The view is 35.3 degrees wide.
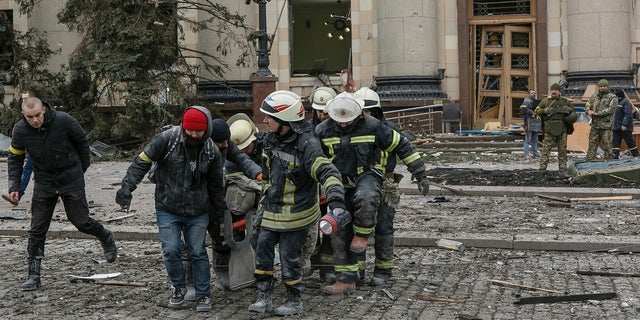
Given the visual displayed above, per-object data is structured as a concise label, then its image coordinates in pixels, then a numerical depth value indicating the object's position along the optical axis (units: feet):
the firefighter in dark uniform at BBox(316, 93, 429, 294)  27.89
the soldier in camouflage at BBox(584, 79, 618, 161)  65.92
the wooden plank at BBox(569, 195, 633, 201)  48.93
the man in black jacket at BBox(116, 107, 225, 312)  25.27
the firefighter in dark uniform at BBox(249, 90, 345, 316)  25.31
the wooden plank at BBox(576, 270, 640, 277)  30.04
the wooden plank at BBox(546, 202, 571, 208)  47.47
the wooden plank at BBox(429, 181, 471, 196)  52.29
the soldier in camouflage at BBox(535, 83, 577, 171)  62.23
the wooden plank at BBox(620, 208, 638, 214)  44.42
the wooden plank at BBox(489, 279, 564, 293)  27.79
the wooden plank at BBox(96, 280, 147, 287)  29.04
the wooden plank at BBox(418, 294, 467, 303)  26.50
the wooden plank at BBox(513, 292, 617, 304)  26.18
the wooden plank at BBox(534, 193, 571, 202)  48.90
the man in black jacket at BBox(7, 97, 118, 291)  28.78
